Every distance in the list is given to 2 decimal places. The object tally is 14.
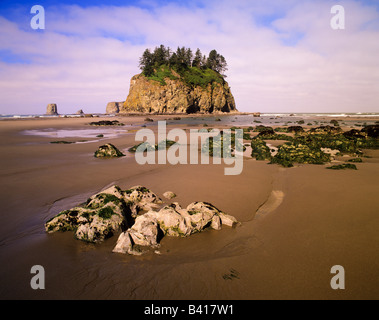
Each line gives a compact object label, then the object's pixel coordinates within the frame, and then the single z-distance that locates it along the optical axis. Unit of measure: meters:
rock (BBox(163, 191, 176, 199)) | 5.59
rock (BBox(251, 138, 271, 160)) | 10.07
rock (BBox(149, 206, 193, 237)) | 3.83
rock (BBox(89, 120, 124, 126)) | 34.78
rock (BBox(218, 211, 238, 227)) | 4.17
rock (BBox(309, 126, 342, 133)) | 19.00
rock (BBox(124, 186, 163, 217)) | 4.74
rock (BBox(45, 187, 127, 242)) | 3.64
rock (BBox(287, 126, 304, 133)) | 21.21
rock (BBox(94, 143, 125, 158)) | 10.34
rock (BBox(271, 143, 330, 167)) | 8.98
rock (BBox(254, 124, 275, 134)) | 23.67
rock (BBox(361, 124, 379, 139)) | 14.82
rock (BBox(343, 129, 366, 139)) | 14.78
